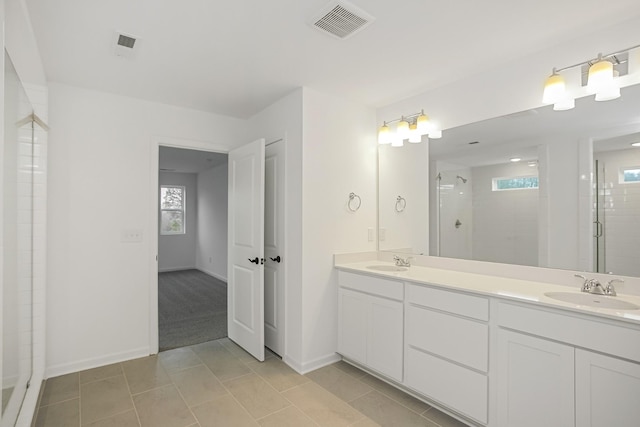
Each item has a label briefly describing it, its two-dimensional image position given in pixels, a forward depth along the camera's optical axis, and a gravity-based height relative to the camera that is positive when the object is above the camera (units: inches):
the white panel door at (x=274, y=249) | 121.1 -12.0
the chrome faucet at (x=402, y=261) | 115.7 -15.6
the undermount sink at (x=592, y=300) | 68.1 -17.9
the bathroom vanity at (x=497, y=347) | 59.9 -29.1
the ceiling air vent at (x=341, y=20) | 69.1 +43.6
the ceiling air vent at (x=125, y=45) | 79.7 +43.2
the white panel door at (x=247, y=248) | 119.3 -12.2
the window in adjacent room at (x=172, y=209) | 305.7 +7.0
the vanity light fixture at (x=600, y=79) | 72.2 +31.3
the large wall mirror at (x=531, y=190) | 76.7 +7.9
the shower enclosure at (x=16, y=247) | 64.4 -7.3
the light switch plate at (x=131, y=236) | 118.8 -7.2
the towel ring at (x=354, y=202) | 123.1 +5.6
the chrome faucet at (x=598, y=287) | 72.7 -15.6
